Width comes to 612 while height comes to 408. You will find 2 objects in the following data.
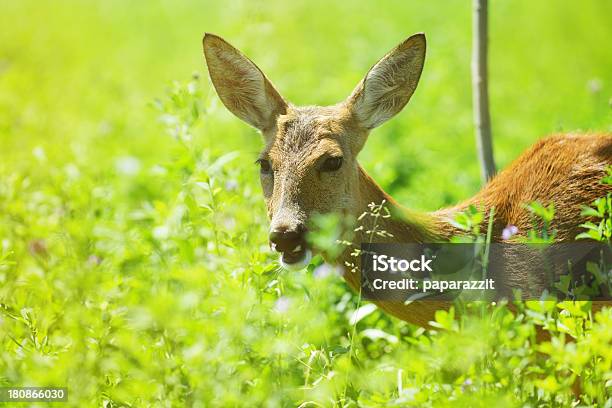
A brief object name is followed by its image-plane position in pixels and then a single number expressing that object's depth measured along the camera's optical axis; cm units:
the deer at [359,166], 754
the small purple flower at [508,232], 651
